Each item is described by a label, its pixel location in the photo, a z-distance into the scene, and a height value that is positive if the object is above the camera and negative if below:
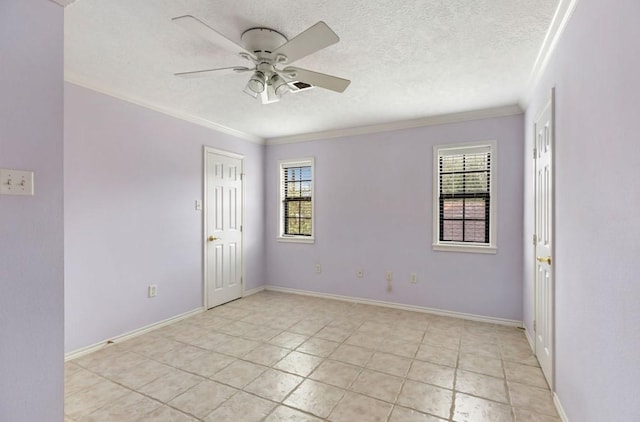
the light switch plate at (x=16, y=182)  1.36 +0.13
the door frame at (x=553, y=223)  2.12 -0.09
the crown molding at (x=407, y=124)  3.56 +1.14
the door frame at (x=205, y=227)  4.05 -0.22
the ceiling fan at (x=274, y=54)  1.68 +0.96
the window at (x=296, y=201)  4.88 +0.16
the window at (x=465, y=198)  3.69 +0.16
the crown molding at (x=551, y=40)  1.77 +1.16
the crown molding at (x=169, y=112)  2.76 +1.15
